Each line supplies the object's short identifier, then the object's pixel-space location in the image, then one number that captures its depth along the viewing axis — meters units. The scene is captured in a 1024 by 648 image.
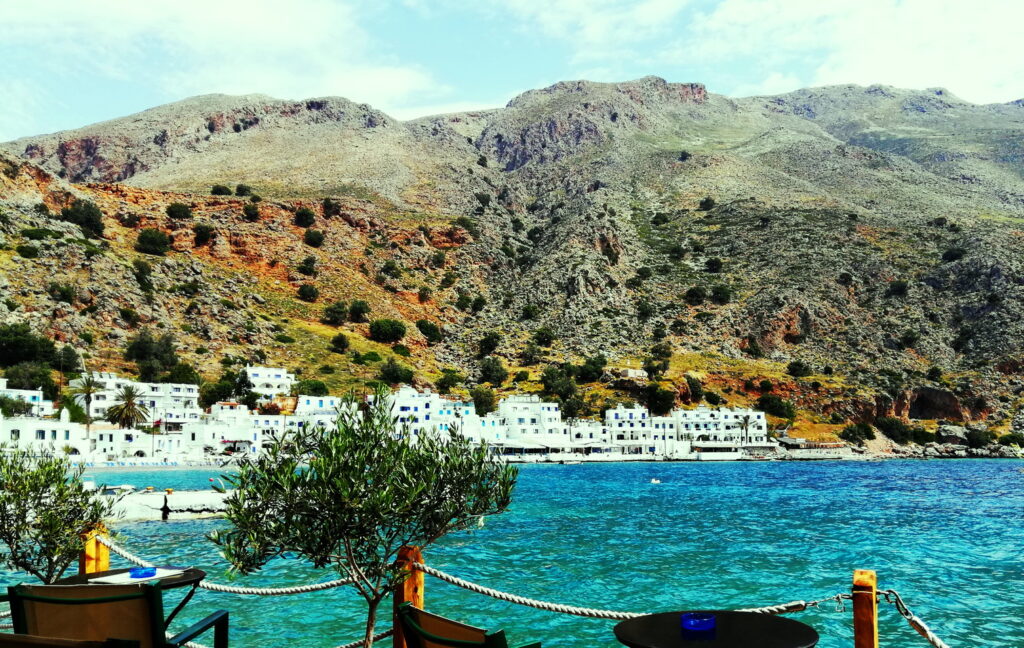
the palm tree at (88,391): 72.12
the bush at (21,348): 79.38
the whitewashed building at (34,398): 69.75
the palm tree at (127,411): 73.44
